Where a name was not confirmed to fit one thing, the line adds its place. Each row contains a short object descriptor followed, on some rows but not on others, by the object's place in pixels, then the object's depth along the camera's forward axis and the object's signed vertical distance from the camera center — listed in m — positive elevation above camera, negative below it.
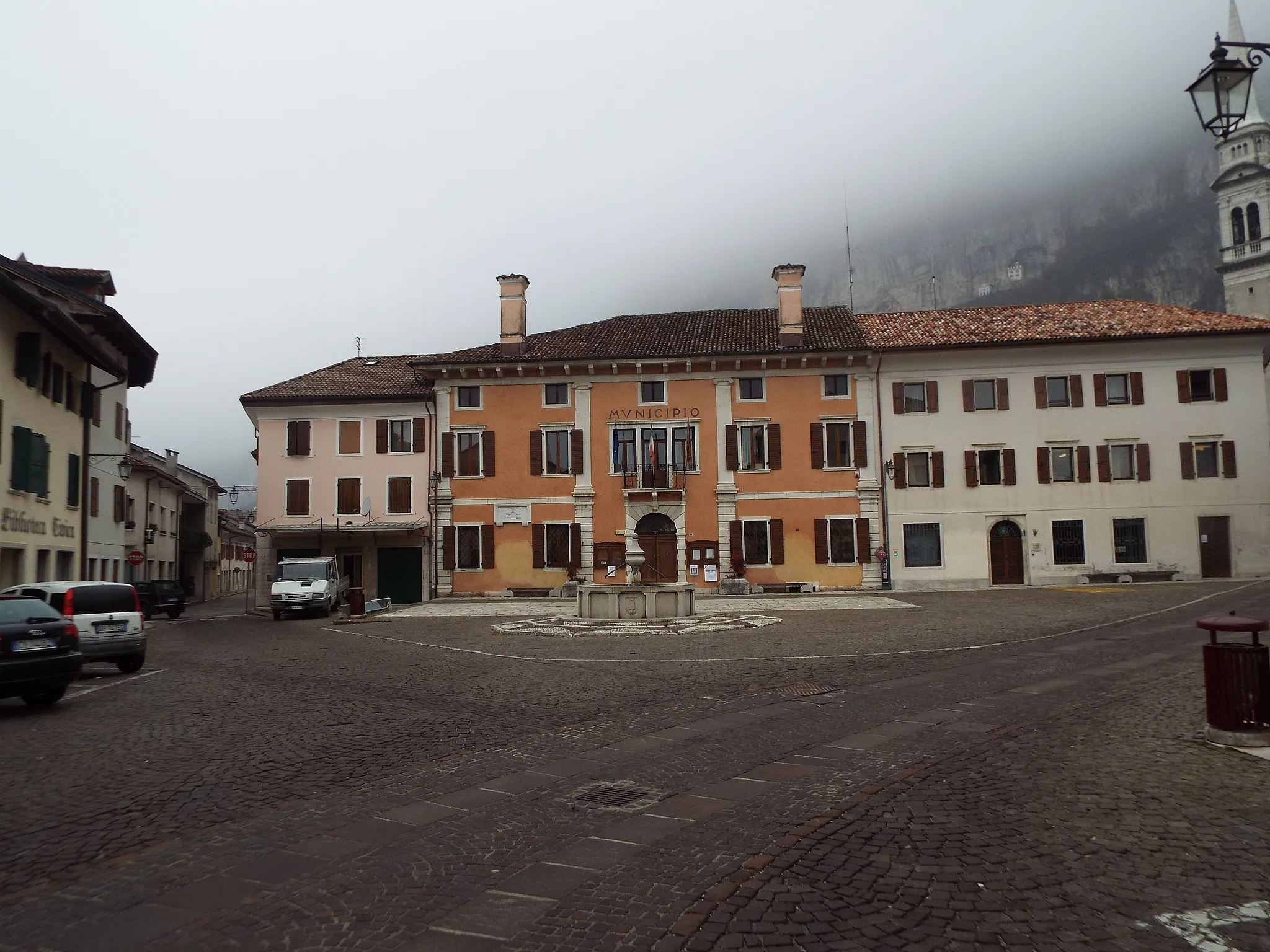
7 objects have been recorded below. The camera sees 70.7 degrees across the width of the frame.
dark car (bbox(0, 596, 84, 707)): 10.99 -1.09
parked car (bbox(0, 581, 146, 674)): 15.02 -0.90
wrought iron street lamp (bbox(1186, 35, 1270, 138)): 6.98 +3.58
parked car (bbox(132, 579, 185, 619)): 35.62 -1.40
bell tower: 73.38 +26.85
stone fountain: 24.00 -1.33
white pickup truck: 31.89 -1.02
